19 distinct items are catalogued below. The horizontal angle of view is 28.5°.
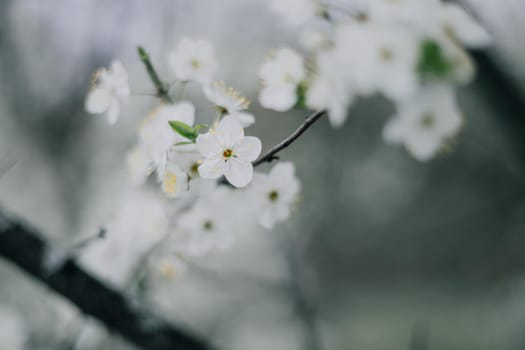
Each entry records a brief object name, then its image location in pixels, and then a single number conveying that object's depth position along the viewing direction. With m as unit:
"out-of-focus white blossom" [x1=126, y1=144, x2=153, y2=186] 0.41
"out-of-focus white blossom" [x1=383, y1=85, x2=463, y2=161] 0.32
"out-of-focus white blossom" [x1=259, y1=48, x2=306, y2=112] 0.35
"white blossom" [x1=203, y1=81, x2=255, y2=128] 0.37
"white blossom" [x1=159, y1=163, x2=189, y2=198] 0.37
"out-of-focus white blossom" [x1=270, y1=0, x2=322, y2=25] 0.35
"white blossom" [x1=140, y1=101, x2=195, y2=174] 0.37
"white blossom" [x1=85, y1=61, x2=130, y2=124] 0.38
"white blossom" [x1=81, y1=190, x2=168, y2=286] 0.44
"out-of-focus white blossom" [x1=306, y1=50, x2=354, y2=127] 0.33
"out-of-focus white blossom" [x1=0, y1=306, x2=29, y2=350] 0.77
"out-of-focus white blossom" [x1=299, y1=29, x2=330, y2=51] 0.34
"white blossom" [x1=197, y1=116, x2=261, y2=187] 0.36
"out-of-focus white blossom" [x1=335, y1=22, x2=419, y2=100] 0.32
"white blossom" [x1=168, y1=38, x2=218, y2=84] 0.40
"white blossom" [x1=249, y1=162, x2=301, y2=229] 0.40
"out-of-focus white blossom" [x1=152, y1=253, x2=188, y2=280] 0.45
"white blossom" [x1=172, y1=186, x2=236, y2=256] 0.42
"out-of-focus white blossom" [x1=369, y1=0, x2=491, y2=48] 0.32
